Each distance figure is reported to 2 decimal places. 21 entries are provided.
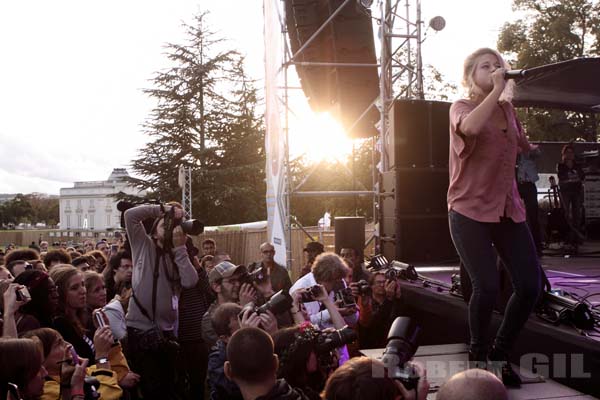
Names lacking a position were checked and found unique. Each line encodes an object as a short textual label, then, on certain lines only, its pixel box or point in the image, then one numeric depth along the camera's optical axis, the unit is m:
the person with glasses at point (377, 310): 4.54
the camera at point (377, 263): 5.78
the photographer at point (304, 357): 2.41
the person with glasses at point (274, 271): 6.43
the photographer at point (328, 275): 3.86
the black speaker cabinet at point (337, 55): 7.66
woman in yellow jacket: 2.44
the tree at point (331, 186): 18.89
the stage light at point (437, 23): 7.79
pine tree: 26.56
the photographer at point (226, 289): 3.70
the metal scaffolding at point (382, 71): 7.55
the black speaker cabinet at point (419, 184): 6.58
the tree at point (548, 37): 18.94
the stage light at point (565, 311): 2.83
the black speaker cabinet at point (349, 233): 6.88
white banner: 7.57
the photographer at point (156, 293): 3.73
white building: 78.44
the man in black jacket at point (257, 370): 2.04
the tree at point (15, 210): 61.81
